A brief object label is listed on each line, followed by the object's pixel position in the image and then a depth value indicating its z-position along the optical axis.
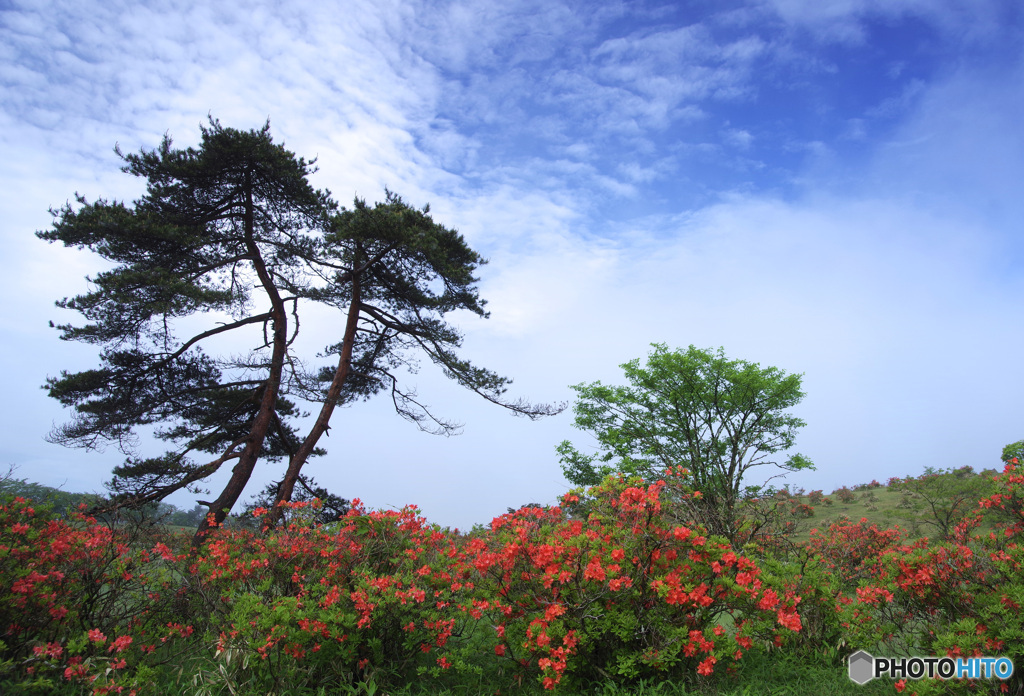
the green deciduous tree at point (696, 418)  19.86
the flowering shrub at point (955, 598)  4.29
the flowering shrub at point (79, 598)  4.95
